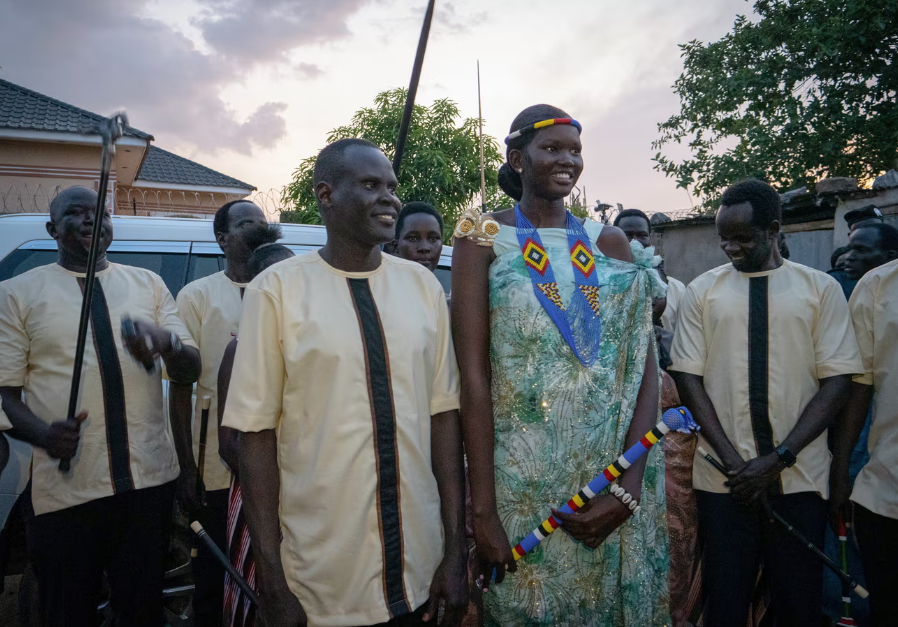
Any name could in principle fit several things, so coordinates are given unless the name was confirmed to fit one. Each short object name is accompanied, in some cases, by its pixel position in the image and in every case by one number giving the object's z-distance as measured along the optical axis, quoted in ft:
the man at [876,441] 8.54
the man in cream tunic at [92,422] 8.71
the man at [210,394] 10.62
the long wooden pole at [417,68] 9.38
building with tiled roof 36.24
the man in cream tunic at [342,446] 6.01
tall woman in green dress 6.74
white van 11.95
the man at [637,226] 15.57
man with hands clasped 8.68
